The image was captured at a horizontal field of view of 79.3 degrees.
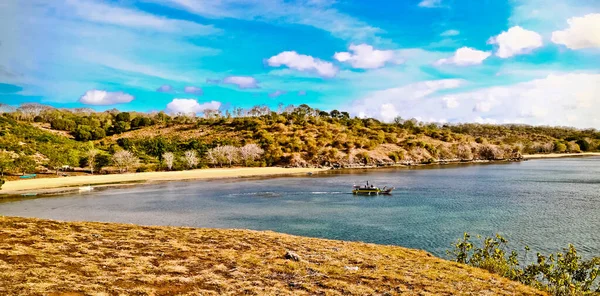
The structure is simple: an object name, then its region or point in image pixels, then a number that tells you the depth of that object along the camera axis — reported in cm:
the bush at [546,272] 1648
